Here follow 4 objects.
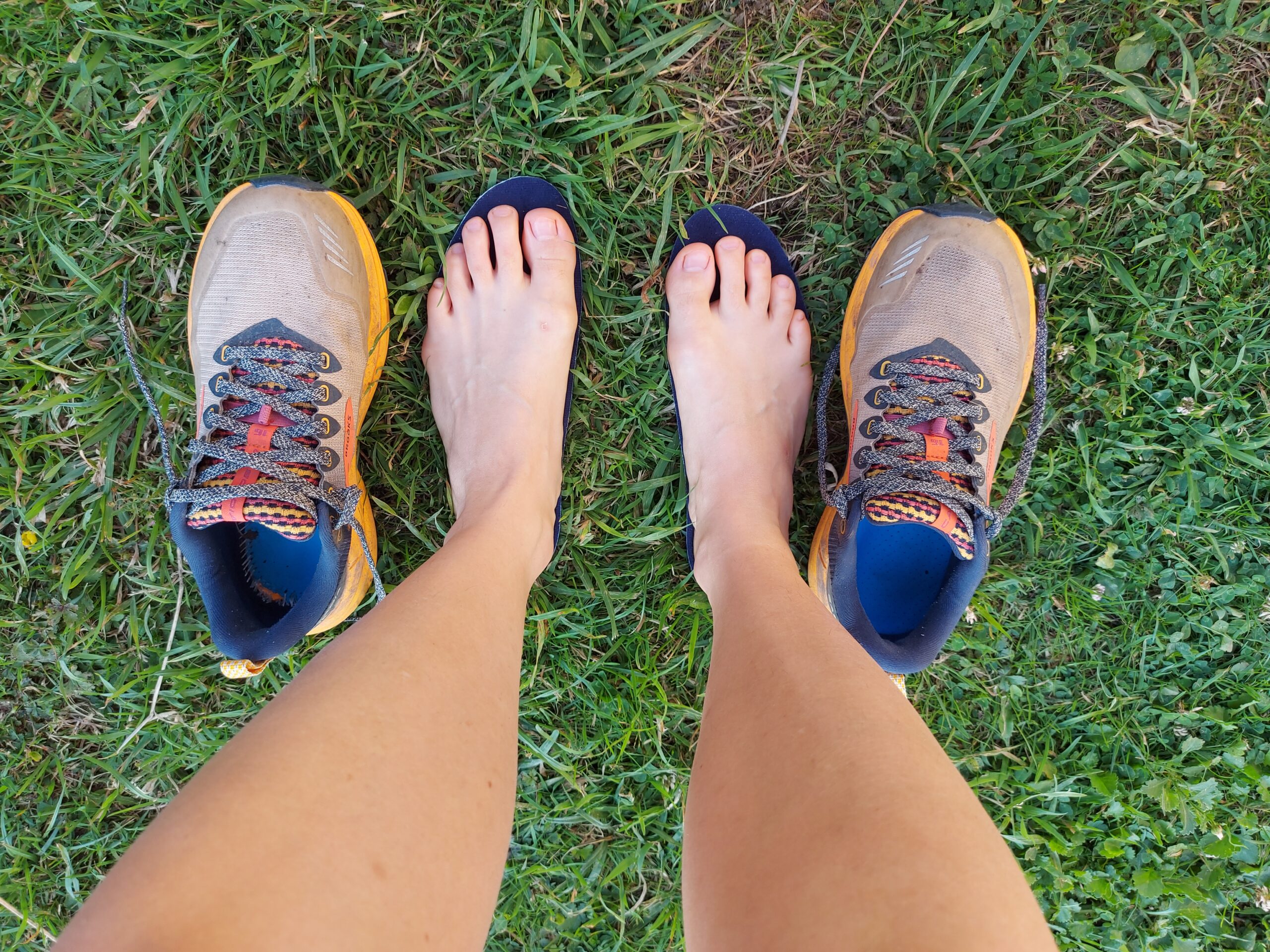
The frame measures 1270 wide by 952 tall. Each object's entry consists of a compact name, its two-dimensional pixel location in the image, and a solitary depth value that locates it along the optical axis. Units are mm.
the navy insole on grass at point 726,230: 559
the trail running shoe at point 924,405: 519
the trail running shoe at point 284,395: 499
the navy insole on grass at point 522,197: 547
